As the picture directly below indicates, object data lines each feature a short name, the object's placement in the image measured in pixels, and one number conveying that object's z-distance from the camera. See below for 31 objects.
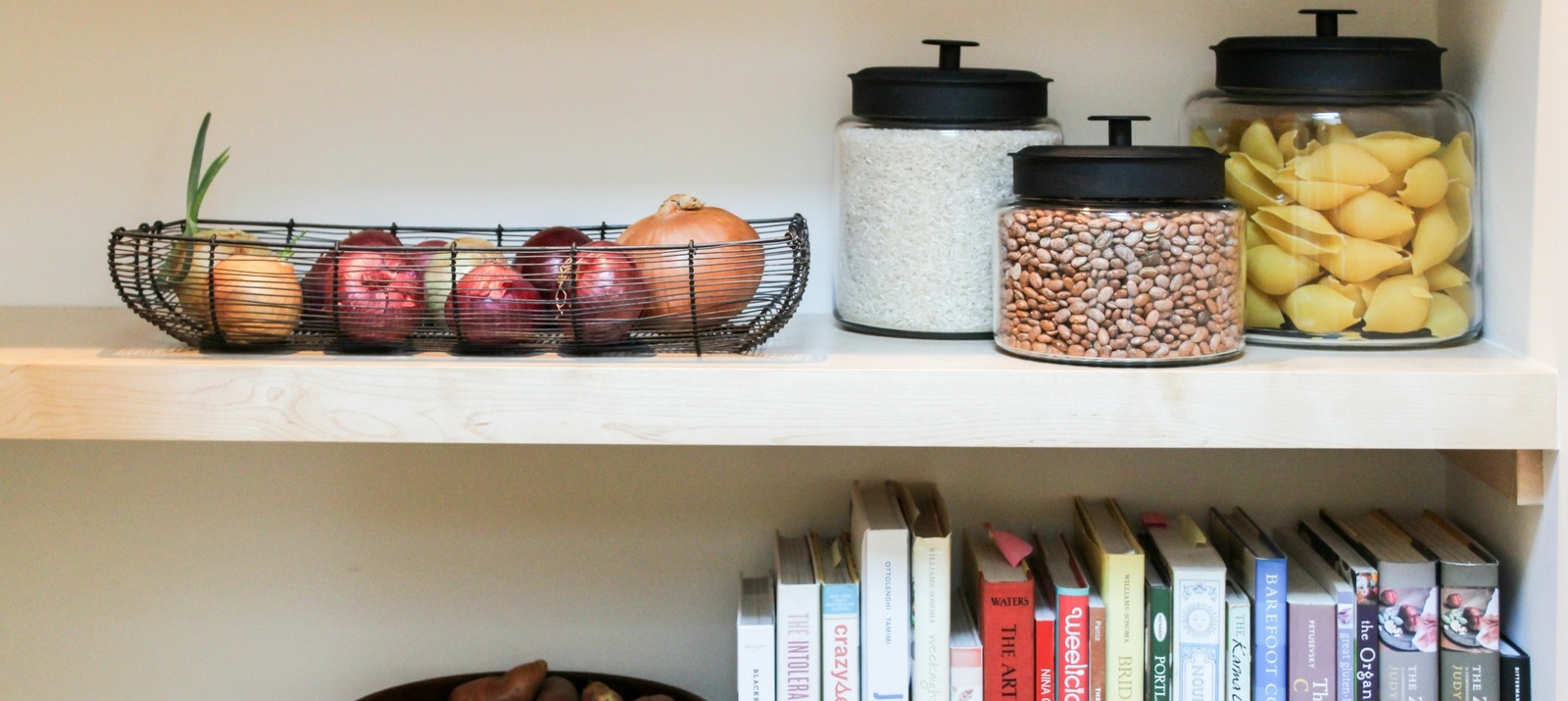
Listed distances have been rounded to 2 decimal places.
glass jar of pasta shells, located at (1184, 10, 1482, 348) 0.90
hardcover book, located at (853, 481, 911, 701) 0.95
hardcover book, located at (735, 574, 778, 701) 0.97
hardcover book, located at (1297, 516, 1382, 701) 0.95
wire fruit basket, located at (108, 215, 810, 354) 0.86
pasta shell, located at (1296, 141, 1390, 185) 0.90
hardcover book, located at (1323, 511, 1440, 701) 0.94
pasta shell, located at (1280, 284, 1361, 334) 0.92
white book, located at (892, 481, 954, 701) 0.95
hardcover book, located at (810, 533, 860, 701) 0.96
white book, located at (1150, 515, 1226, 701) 0.94
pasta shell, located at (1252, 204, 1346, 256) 0.91
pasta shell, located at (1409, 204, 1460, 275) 0.91
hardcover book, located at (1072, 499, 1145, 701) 0.95
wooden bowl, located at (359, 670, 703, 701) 1.09
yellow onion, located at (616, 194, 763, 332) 0.87
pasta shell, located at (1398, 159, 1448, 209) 0.91
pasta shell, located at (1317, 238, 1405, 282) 0.90
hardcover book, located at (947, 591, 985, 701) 0.96
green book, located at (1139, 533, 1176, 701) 0.95
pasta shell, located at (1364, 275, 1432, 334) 0.91
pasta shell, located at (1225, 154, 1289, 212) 0.93
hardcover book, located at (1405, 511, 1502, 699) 0.93
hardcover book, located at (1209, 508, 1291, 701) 0.95
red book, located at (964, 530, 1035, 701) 0.96
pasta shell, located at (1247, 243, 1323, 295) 0.92
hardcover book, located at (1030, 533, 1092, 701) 0.95
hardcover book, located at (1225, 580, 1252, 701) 0.95
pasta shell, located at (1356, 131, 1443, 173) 0.91
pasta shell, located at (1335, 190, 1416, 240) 0.90
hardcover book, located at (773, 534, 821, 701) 0.96
